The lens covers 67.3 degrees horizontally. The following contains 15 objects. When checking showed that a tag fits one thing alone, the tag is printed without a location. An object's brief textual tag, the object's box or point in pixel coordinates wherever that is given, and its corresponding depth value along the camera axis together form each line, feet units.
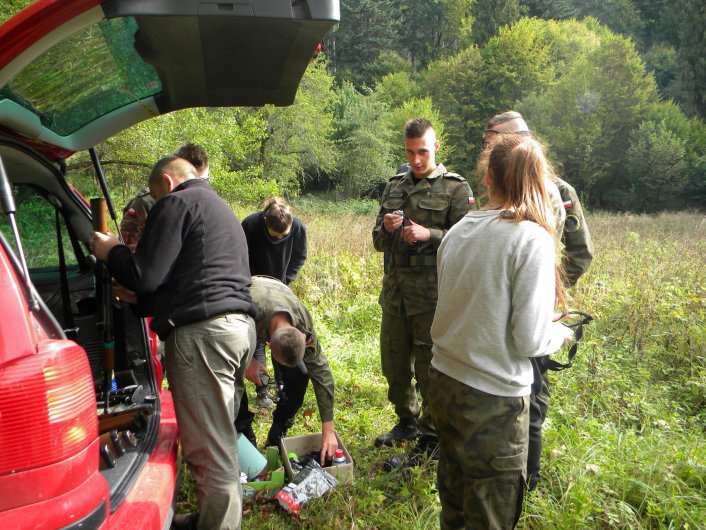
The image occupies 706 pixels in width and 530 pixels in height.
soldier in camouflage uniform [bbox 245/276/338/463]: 9.15
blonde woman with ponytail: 6.05
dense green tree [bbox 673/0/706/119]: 137.18
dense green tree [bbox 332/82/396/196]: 133.28
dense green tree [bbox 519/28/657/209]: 127.85
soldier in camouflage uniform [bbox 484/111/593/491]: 8.64
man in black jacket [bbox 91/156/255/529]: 7.35
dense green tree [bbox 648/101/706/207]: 111.88
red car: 4.03
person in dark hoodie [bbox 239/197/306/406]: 13.51
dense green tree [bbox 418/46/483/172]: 153.58
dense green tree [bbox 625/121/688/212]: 112.78
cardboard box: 9.64
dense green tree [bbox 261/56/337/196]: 96.84
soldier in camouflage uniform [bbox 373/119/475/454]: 10.86
